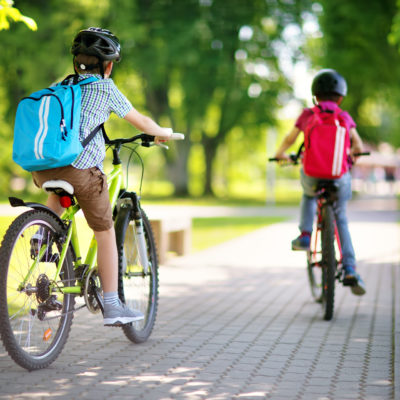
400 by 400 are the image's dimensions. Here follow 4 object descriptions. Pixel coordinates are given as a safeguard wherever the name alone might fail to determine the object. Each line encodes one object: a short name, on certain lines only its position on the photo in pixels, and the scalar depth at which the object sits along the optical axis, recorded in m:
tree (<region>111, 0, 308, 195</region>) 59.42
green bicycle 8.12
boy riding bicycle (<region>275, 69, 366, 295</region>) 12.37
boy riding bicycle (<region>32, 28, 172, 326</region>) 8.84
